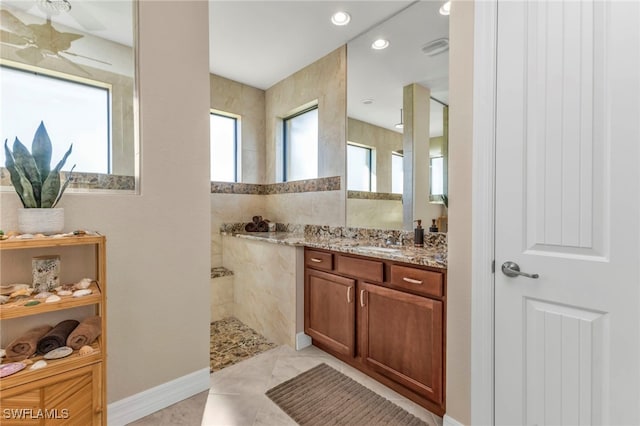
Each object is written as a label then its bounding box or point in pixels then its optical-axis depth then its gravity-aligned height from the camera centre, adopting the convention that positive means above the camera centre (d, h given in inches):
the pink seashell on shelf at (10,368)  40.5 -23.5
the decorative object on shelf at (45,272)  49.3 -11.2
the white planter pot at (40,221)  48.8 -2.0
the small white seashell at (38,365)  42.7 -23.9
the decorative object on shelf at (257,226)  140.8 -8.4
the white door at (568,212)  41.5 -0.5
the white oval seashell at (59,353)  45.3 -23.4
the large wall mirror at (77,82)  55.0 +27.0
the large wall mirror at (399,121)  81.4 +28.9
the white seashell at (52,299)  44.7 -14.4
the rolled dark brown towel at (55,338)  47.0 -22.1
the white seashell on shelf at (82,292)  47.8 -14.4
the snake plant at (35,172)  47.8 +6.5
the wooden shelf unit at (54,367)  41.6 -24.7
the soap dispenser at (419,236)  84.0 -8.0
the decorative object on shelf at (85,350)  46.4 -23.5
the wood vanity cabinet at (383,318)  63.2 -29.1
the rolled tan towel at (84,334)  47.5 -21.5
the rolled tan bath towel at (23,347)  45.1 -22.6
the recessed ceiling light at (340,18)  92.4 +64.0
